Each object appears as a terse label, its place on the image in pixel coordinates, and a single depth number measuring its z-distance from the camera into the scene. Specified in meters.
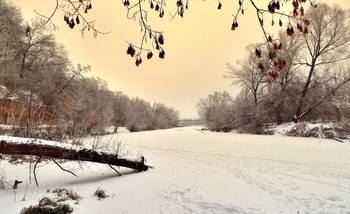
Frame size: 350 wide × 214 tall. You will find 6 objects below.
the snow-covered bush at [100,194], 6.50
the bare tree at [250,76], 35.50
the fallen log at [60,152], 6.69
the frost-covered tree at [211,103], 67.25
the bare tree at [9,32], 24.05
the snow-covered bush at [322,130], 19.81
